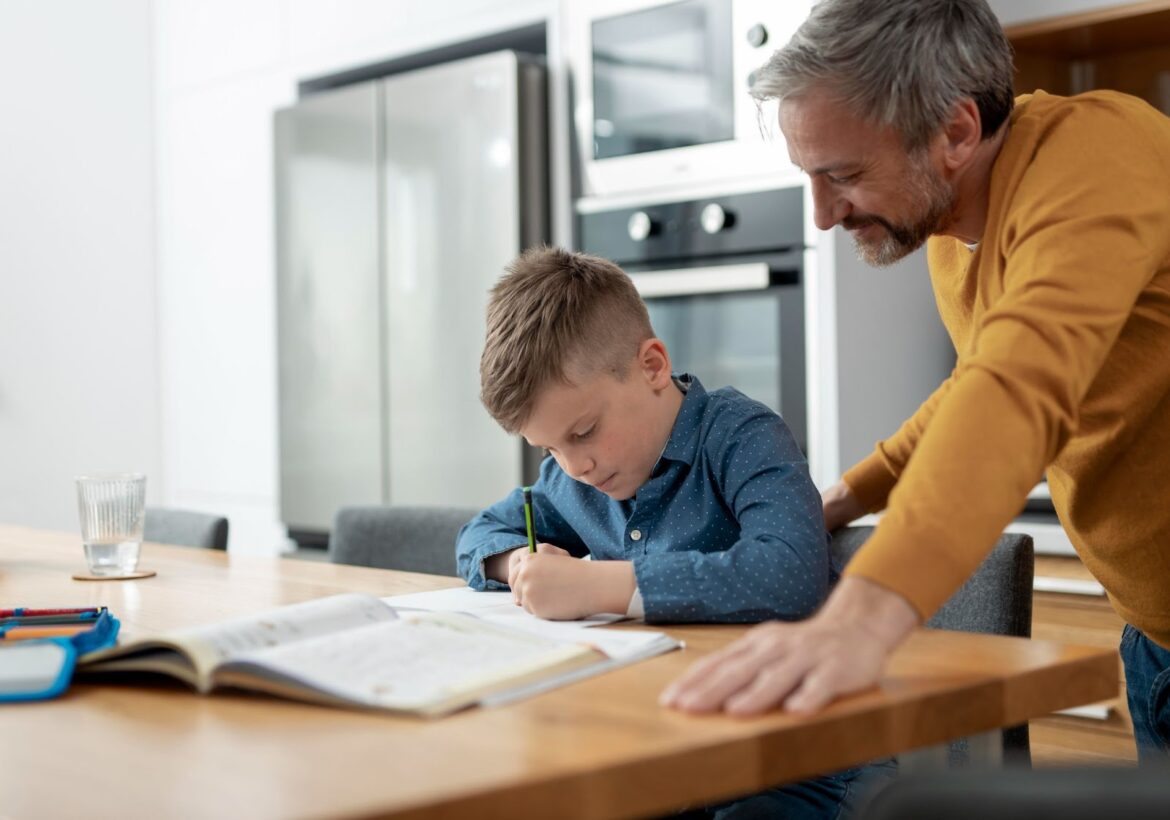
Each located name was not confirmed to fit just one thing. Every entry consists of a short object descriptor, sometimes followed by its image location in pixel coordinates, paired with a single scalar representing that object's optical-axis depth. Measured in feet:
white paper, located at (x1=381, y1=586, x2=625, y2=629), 3.75
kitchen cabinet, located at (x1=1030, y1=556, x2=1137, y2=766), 7.07
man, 2.81
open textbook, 2.78
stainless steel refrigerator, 9.80
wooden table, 2.17
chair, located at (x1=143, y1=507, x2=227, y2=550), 6.89
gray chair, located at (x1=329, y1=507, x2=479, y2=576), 6.35
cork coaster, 5.24
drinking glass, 5.36
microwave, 8.50
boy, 4.17
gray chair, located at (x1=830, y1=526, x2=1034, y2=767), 4.19
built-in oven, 8.43
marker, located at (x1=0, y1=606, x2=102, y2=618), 3.90
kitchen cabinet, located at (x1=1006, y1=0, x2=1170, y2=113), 8.02
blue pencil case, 2.97
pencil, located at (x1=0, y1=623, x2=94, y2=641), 3.58
